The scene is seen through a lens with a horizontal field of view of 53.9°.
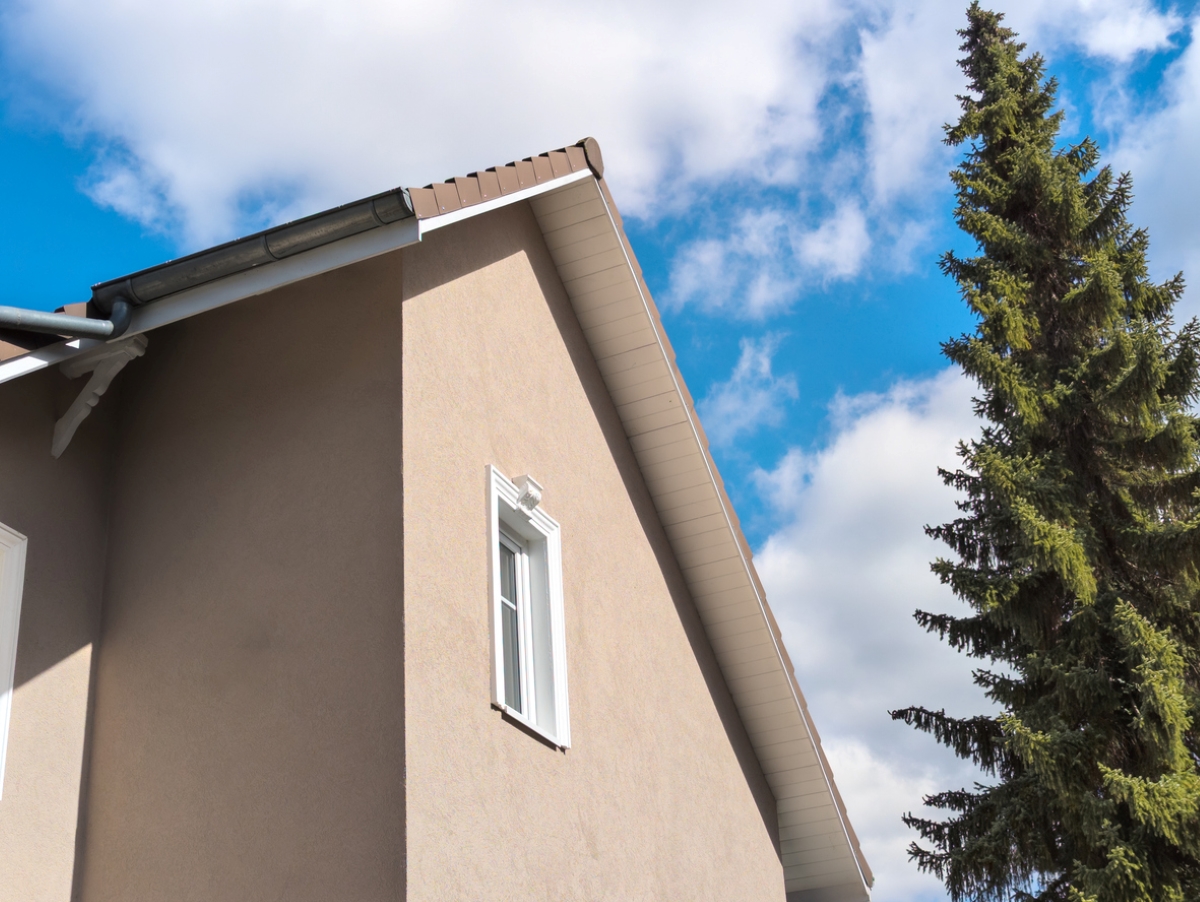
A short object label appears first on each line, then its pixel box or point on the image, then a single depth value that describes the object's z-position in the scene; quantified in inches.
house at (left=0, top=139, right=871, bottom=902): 224.7
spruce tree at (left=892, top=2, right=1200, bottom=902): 495.5
